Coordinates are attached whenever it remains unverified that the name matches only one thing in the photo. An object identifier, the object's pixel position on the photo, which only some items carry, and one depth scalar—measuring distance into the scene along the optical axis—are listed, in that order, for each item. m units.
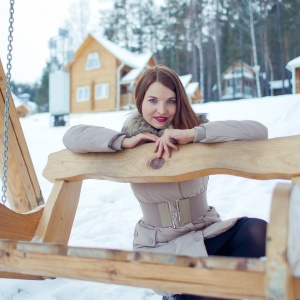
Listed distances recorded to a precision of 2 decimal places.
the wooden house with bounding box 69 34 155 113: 17.91
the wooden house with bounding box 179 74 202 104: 18.39
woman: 1.46
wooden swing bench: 0.81
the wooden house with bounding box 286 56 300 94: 13.16
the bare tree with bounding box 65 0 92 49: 22.06
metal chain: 1.91
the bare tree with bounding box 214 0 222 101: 20.19
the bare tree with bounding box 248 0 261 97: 15.22
